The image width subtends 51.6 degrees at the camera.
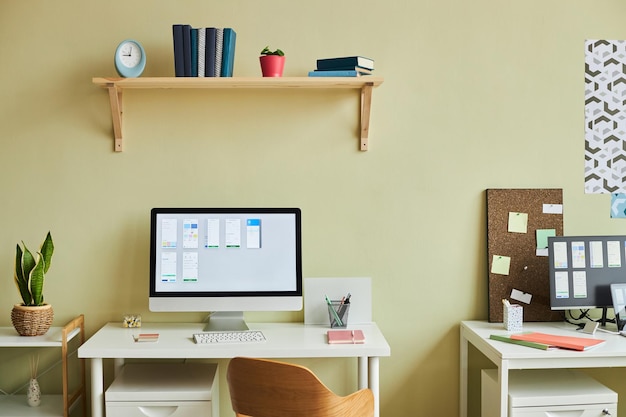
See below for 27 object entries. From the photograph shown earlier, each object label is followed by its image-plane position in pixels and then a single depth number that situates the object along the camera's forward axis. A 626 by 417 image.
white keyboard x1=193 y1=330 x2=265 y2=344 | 2.56
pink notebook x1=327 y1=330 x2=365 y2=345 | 2.55
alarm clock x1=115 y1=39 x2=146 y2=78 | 2.74
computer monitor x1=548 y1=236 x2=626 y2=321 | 2.83
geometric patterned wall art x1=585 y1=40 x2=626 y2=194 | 3.04
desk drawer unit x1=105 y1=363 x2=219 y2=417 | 2.45
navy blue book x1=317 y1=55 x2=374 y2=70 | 2.70
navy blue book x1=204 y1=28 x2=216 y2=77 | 2.70
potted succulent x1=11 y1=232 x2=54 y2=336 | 2.69
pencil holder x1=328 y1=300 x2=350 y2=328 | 2.80
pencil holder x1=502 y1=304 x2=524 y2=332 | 2.80
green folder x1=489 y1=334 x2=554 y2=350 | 2.54
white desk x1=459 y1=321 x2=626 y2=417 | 2.50
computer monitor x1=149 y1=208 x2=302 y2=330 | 2.76
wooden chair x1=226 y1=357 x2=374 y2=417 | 2.04
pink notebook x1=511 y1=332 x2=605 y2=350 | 2.54
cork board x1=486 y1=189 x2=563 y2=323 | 2.99
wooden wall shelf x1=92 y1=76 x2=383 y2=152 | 2.69
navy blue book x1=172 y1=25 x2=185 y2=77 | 2.69
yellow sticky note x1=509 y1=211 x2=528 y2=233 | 3.00
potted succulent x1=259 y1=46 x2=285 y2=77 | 2.73
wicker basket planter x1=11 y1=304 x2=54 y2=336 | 2.68
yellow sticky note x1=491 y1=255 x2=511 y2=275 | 2.99
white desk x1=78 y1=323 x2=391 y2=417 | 2.47
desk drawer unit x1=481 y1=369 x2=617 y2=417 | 2.53
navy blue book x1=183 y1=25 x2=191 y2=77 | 2.69
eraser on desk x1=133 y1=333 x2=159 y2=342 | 2.59
